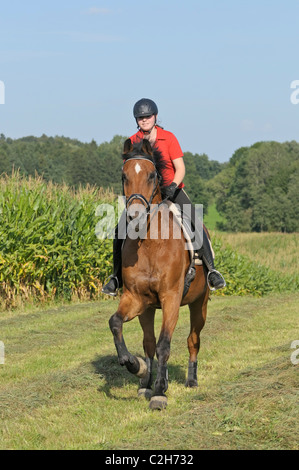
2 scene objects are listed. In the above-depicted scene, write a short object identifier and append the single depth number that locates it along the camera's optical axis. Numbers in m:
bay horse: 13.30
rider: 14.32
